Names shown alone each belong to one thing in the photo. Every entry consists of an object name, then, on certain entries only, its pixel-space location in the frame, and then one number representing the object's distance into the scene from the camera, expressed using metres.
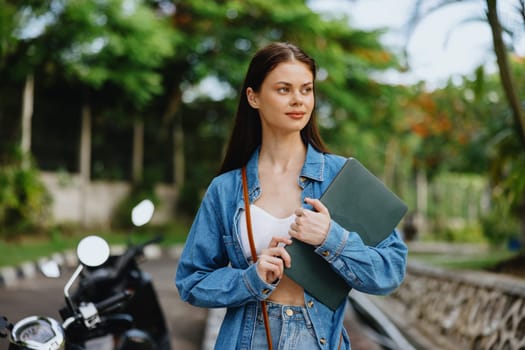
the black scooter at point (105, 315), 2.29
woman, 1.86
